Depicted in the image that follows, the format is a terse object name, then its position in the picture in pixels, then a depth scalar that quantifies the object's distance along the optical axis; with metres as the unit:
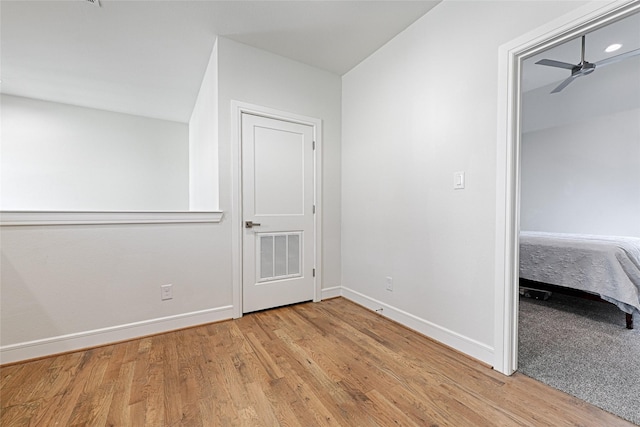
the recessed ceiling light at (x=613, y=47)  2.87
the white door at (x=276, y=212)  2.60
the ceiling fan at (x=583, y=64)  2.56
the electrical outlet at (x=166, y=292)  2.23
